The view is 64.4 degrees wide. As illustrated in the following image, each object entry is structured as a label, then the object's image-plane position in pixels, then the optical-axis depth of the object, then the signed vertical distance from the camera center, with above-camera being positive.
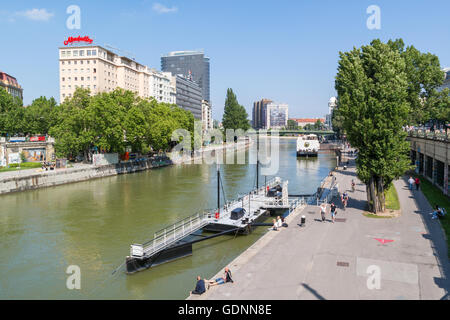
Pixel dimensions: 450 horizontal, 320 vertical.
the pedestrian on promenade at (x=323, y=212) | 25.62 -5.16
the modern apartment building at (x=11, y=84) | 112.06 +19.26
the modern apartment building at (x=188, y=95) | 166.00 +23.48
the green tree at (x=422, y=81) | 51.69 +8.95
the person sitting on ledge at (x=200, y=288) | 14.88 -6.11
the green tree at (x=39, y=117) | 73.00 +5.49
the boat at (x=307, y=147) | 98.69 -1.66
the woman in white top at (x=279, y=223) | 24.42 -5.59
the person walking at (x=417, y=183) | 37.50 -4.49
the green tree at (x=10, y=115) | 66.06 +5.26
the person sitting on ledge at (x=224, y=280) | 15.62 -6.08
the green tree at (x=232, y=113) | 151.88 +12.20
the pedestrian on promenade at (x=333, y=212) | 25.52 -5.10
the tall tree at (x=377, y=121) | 25.83 +1.47
